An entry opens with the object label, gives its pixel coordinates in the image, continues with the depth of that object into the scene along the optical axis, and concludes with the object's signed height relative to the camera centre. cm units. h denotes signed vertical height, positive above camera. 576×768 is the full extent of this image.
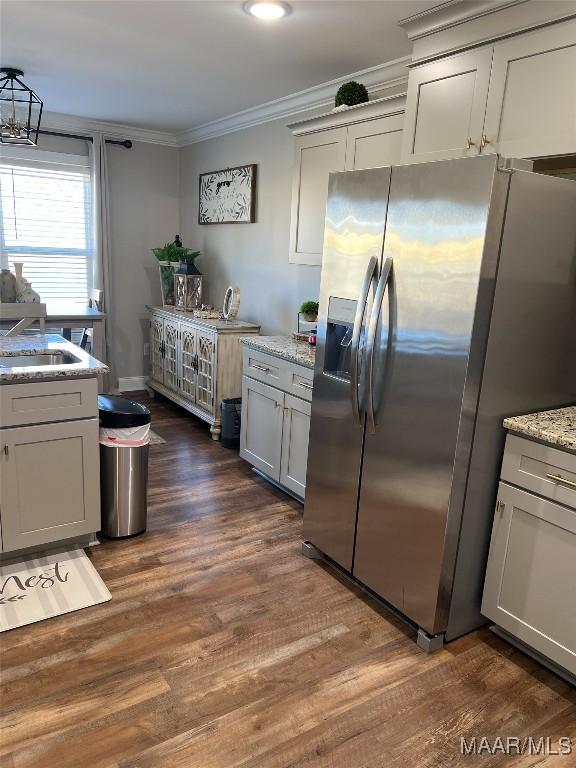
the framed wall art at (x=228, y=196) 464 +59
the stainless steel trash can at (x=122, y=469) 278 -105
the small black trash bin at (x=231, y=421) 417 -115
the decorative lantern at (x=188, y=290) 512 -26
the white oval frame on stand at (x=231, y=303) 456 -31
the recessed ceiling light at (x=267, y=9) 248 +115
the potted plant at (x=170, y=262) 518 -1
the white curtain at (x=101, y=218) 515 +35
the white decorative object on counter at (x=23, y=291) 303 -22
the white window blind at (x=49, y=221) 491 +29
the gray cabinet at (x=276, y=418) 318 -90
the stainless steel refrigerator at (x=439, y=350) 189 -26
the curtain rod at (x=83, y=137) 498 +106
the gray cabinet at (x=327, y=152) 279 +64
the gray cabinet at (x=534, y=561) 192 -99
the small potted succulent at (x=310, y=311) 366 -26
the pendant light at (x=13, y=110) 338 +113
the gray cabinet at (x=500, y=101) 197 +70
